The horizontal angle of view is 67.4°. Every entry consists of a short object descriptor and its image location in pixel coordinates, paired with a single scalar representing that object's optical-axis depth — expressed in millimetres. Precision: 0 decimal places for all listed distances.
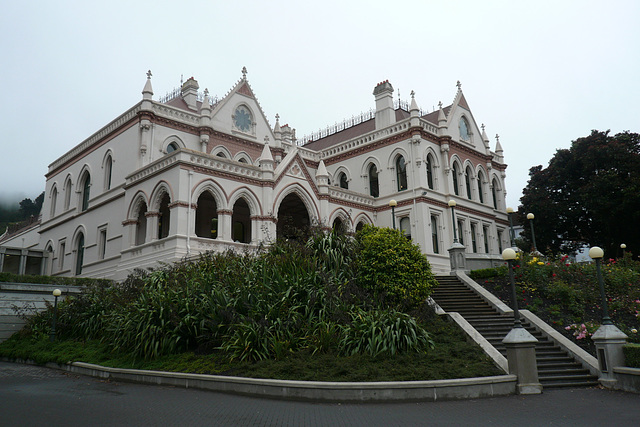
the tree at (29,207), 77000
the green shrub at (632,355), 10555
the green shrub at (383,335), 11219
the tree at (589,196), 29141
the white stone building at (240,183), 23047
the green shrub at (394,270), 14266
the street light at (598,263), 11305
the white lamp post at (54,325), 17219
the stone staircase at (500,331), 11227
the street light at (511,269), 10777
